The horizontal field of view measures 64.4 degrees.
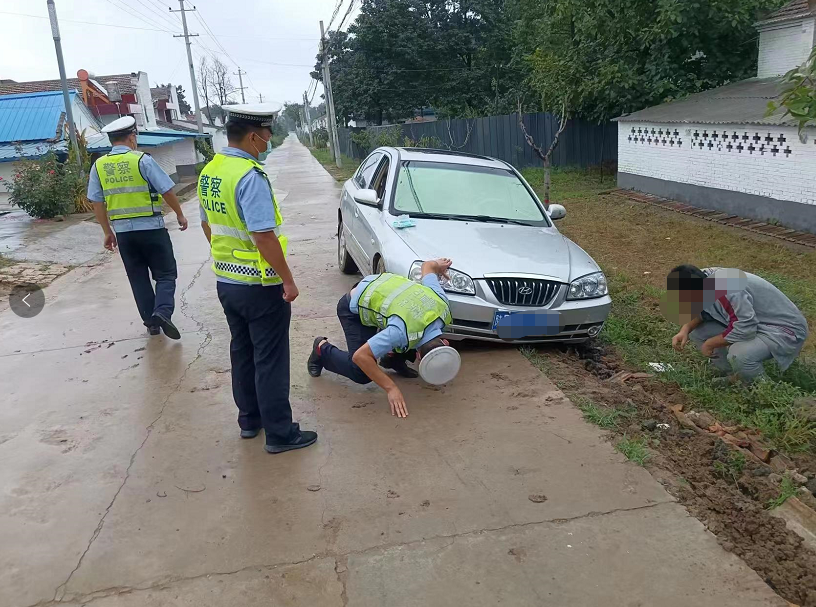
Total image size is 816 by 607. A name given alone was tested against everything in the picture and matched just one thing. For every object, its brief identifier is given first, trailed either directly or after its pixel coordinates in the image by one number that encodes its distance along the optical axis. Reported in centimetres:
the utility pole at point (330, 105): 3409
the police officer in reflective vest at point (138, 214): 544
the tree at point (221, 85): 8719
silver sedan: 482
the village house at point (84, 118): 1975
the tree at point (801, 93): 271
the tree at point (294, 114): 13648
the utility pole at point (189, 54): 3547
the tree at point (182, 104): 8144
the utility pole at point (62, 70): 1425
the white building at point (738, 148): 1011
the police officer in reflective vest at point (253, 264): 323
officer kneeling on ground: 371
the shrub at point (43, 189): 1359
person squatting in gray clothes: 415
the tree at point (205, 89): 8481
